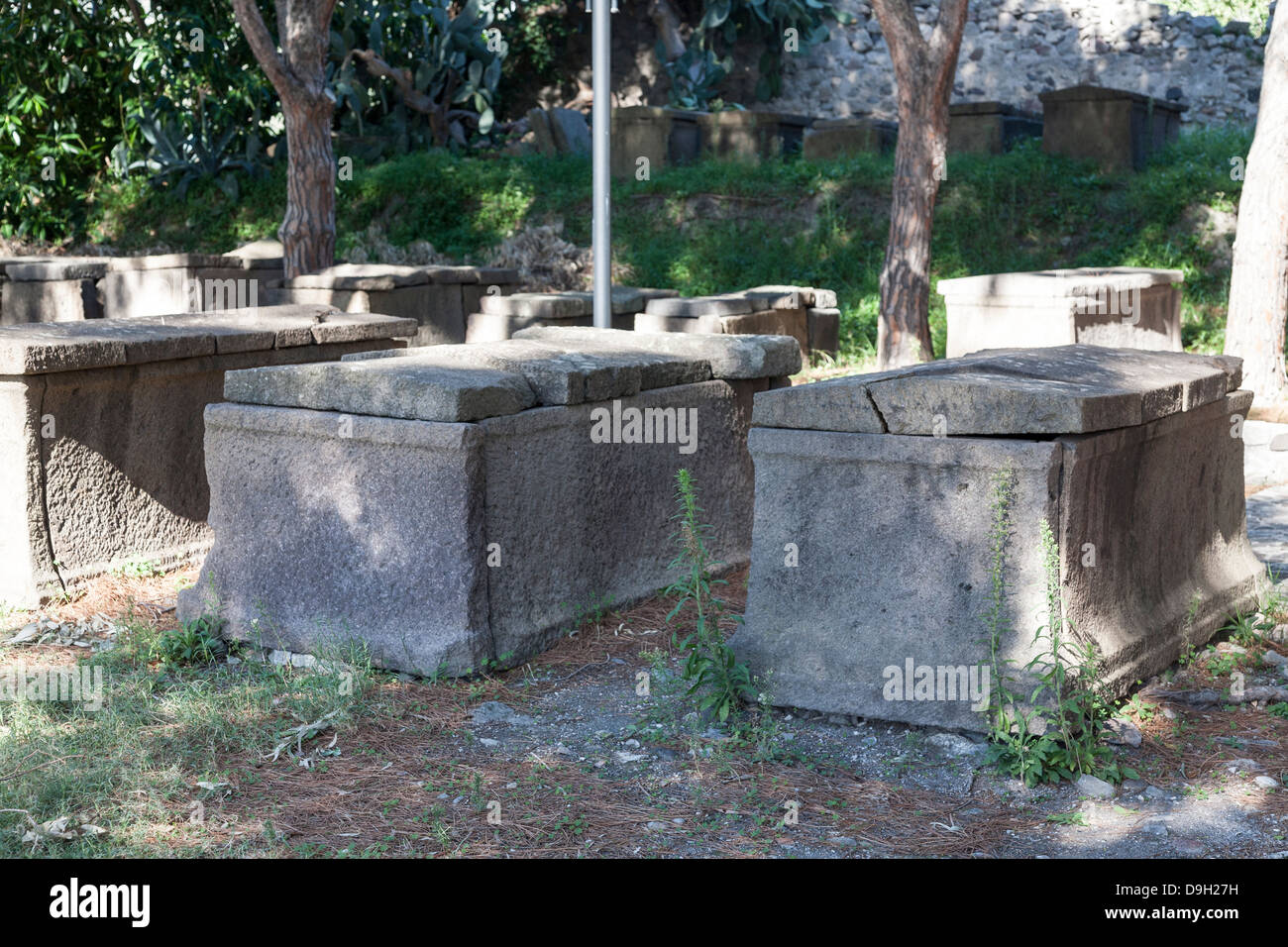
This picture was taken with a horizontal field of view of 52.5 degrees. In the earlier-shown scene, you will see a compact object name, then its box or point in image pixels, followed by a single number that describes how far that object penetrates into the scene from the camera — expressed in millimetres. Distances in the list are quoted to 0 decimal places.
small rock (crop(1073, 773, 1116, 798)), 3180
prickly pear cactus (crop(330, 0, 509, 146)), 15992
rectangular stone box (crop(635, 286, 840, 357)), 8758
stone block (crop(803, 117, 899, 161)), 14773
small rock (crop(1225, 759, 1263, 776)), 3332
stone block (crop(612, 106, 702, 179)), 15469
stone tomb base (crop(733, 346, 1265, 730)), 3326
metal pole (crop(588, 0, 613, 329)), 6219
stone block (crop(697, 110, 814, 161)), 15391
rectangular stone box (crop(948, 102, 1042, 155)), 14312
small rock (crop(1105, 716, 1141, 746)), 3453
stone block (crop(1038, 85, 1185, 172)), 13211
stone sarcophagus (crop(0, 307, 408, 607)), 4680
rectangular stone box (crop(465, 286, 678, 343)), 8547
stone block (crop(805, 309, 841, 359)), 10211
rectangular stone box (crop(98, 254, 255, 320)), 9805
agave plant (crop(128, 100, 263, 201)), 15695
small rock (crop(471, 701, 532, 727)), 3711
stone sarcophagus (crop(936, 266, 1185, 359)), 8336
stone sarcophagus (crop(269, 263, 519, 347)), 9000
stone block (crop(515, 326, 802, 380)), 4941
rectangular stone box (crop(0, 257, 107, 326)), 9812
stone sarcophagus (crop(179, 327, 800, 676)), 3879
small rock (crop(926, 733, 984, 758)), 3395
